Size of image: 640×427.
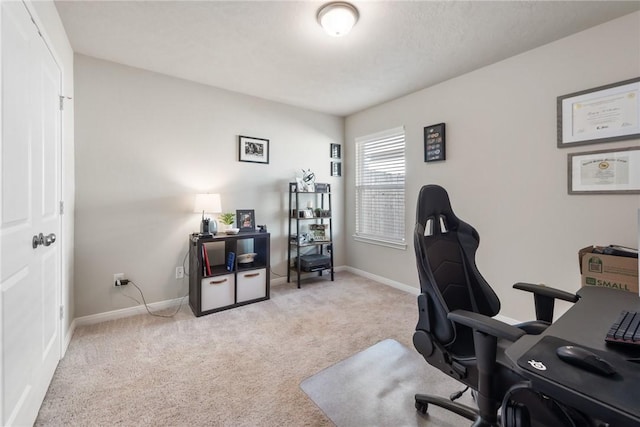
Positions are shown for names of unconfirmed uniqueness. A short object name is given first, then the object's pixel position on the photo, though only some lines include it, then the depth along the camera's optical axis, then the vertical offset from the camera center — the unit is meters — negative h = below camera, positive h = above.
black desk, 0.58 -0.39
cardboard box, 1.70 -0.38
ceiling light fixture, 1.83 +1.32
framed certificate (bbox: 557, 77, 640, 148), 1.93 +0.71
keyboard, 0.79 -0.36
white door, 1.16 -0.03
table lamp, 2.92 +0.03
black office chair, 1.03 -0.45
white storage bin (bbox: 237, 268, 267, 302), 3.05 -0.82
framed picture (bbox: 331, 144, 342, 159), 4.28 +0.92
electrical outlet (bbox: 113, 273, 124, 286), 2.70 -0.65
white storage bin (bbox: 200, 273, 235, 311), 2.81 -0.83
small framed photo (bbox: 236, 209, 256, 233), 3.35 -0.11
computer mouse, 0.66 -0.37
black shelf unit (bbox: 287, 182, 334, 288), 3.76 -0.24
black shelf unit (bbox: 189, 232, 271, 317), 2.80 -0.67
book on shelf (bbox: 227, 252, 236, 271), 3.01 -0.53
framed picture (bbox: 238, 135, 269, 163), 3.44 +0.78
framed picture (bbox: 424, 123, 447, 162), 3.06 +0.76
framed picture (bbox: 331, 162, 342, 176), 4.30 +0.66
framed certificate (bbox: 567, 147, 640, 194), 1.94 +0.28
